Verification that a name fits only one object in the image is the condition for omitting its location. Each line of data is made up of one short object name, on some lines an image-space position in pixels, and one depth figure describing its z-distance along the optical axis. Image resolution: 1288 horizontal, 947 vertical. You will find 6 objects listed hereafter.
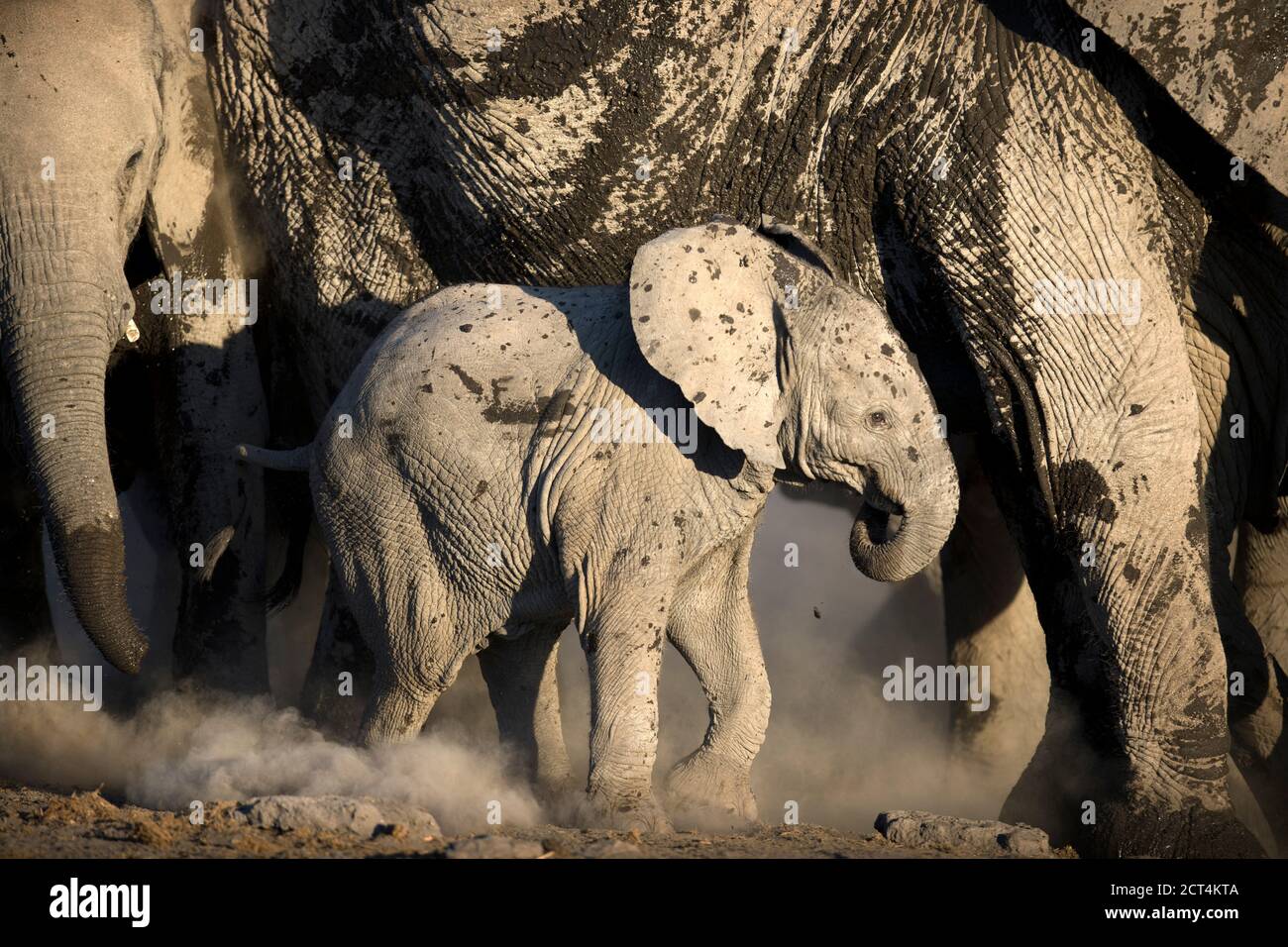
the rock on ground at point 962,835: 11.14
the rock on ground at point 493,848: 9.57
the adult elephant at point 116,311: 12.00
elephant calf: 11.17
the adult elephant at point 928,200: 12.04
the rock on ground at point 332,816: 10.10
